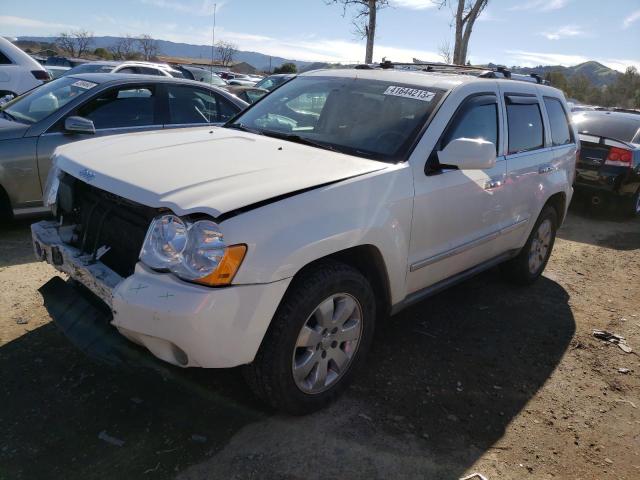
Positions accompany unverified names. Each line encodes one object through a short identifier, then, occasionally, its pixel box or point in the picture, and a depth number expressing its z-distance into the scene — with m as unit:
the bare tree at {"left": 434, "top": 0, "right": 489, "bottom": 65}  14.95
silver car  4.73
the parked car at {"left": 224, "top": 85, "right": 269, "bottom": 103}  11.27
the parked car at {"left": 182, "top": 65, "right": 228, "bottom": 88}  17.05
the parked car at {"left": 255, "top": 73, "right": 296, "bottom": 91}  16.46
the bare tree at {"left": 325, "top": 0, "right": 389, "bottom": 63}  16.19
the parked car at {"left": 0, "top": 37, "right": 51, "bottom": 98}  8.40
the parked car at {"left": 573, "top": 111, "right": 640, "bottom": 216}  7.78
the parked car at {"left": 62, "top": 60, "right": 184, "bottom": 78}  12.32
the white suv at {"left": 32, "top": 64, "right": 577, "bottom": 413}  2.25
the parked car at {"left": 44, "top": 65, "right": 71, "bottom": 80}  13.75
